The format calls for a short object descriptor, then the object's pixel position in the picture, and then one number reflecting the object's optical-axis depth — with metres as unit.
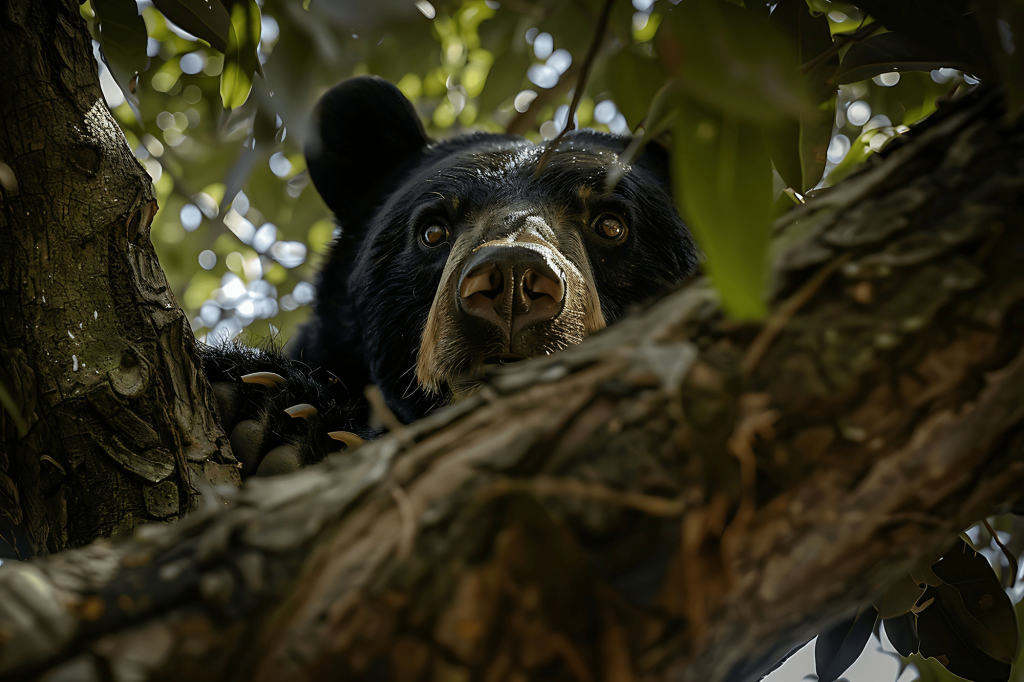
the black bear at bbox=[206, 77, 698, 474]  2.12
